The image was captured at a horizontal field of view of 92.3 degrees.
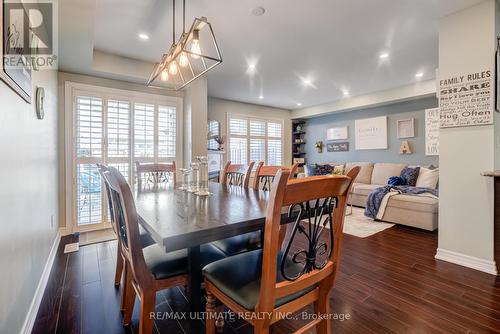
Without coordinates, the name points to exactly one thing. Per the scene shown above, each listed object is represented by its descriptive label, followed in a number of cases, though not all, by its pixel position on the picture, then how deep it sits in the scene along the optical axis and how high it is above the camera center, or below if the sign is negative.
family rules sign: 2.23 +0.65
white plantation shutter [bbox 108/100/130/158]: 3.64 +0.58
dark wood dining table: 1.00 -0.26
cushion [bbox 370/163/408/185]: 5.11 -0.12
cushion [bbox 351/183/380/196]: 4.86 -0.47
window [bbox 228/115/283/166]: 6.23 +0.72
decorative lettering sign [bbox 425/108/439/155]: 4.77 +0.69
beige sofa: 3.43 -0.66
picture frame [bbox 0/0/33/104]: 1.14 +0.54
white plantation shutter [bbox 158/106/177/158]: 4.03 +0.60
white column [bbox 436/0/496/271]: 2.23 +0.05
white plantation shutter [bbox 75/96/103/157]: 3.44 +0.58
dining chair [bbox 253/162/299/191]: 2.40 -0.08
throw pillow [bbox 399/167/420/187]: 4.54 -0.19
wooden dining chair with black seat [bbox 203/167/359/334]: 0.84 -0.49
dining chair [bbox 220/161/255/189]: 2.68 -0.09
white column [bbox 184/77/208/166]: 3.88 +0.77
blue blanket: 3.89 -0.48
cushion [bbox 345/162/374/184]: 5.59 -0.19
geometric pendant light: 1.83 +1.05
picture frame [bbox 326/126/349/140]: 6.42 +0.90
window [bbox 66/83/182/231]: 3.44 +0.44
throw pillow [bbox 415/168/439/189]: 4.25 -0.23
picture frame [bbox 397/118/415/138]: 5.14 +0.83
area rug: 3.44 -0.94
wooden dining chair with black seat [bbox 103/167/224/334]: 1.11 -0.54
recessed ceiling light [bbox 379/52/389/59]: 3.35 +1.57
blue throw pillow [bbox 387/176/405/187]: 4.57 -0.29
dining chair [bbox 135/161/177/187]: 2.84 -0.06
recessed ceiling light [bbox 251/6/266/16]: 2.33 +1.54
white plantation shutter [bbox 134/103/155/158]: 3.84 +0.59
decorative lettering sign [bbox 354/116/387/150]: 5.63 +0.80
